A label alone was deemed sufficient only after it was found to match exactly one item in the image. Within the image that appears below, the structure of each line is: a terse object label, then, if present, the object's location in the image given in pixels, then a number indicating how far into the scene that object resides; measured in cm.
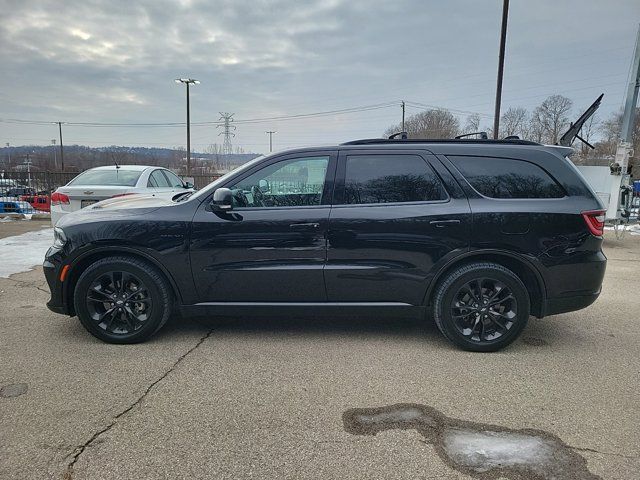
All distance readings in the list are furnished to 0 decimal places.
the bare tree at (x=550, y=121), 5900
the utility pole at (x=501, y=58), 1761
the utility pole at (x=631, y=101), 1186
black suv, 380
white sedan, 788
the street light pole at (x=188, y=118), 3347
